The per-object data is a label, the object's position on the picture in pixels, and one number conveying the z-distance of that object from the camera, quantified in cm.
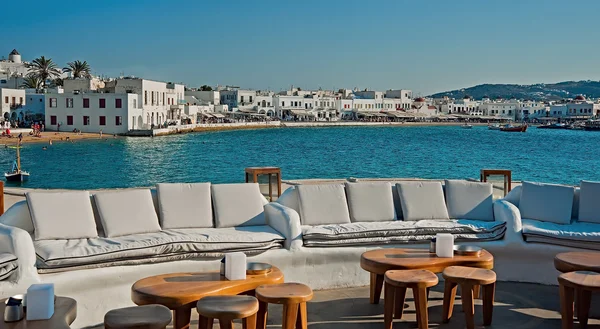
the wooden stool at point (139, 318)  321
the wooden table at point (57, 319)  331
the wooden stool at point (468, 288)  432
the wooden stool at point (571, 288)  423
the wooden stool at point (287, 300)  376
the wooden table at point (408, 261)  455
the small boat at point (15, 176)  2542
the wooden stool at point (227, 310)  346
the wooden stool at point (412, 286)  414
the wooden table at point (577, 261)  465
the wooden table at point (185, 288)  369
